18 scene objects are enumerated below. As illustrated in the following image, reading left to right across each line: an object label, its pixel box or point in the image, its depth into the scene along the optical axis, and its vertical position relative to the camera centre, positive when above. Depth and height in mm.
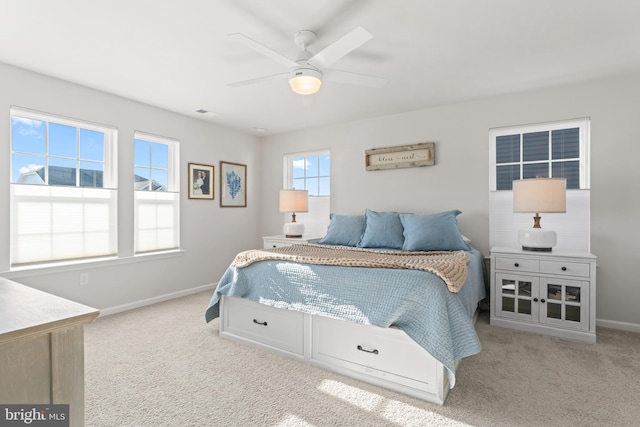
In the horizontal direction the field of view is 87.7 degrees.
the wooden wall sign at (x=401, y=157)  3979 +705
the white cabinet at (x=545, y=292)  2812 -711
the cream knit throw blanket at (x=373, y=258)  2139 -367
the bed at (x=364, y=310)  1949 -657
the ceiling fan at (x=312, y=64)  1976 +994
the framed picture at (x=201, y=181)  4410 +428
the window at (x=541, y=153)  3318 +627
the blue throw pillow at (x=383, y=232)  3561 -211
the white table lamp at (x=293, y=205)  4457 +103
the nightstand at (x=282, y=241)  4219 -362
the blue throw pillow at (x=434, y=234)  3270 -212
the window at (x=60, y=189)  2996 +235
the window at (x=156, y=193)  3920 +247
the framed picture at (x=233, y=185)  4840 +416
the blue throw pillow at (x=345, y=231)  3791 -211
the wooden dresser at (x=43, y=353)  799 -357
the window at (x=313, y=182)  4876 +463
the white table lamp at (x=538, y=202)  2930 +94
